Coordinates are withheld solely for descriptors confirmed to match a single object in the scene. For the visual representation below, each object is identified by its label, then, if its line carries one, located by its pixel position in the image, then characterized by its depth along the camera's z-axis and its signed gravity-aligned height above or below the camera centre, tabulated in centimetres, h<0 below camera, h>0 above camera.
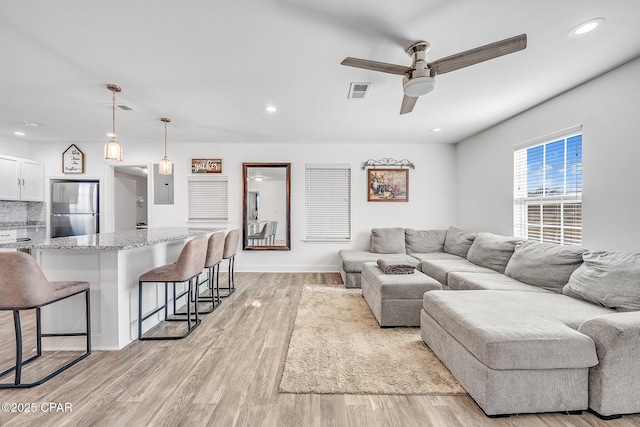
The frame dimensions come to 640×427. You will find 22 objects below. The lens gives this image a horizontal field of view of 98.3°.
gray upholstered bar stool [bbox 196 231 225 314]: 327 -54
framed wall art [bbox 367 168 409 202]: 546 +52
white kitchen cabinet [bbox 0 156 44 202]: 464 +51
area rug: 189 -120
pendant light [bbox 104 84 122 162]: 297 +63
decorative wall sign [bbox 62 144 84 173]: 530 +93
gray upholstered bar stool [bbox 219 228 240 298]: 388 -55
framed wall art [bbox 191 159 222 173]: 541 +87
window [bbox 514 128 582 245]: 301 +28
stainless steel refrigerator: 532 +1
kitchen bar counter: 240 -77
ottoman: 283 -92
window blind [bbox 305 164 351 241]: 547 +13
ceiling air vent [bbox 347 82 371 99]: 286 +131
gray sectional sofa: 158 -74
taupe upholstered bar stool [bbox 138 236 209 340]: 260 -61
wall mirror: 543 +6
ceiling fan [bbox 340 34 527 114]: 191 +112
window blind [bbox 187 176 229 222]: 546 +17
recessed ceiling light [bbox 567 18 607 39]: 190 +131
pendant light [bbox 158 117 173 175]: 396 +62
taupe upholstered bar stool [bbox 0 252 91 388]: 184 -56
